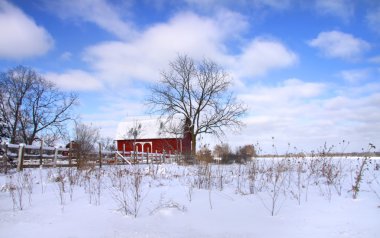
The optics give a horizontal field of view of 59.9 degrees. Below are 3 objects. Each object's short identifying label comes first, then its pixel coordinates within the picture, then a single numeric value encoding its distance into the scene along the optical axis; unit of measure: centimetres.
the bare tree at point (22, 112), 3912
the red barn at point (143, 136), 4572
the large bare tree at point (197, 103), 3409
